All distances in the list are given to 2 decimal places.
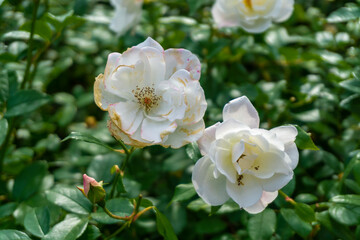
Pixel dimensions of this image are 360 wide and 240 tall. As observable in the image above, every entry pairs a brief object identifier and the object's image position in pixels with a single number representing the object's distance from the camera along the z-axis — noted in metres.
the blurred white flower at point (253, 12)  0.60
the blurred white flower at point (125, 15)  0.68
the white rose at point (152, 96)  0.46
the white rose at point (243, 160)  0.46
